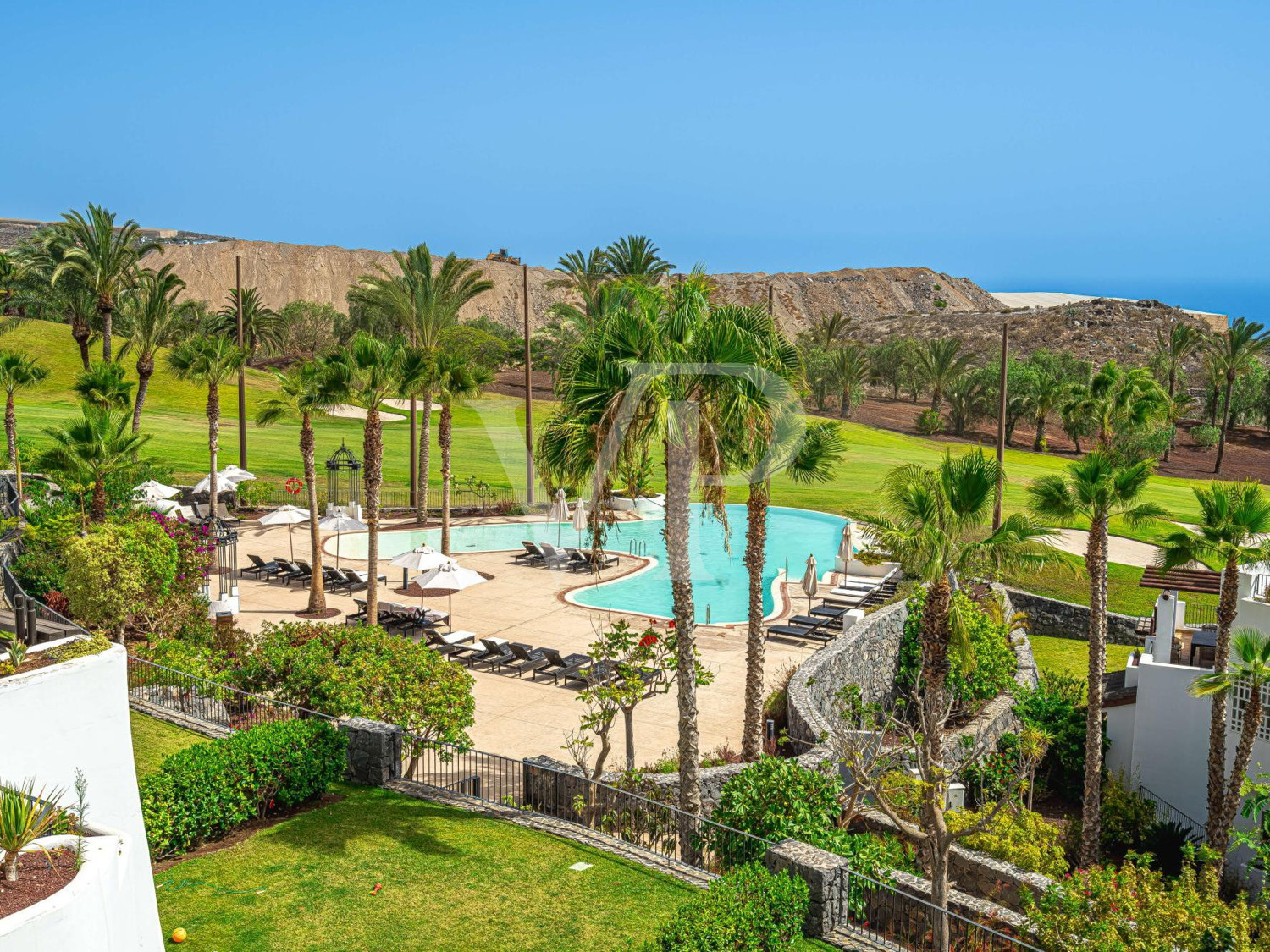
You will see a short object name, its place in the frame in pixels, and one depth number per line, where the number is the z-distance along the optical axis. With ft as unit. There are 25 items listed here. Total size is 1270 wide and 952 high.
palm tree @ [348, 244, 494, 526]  111.86
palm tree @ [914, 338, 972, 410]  271.90
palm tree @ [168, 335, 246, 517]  106.32
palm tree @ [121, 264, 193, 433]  132.98
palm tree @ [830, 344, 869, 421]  271.69
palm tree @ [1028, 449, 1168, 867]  54.90
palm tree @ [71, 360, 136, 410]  112.98
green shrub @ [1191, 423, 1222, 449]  259.19
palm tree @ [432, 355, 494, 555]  93.25
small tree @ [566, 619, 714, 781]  48.88
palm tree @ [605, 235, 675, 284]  150.00
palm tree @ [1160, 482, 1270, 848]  57.11
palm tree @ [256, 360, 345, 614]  76.13
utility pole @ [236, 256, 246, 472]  138.62
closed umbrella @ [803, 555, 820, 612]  96.94
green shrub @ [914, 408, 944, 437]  262.06
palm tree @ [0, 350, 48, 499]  112.98
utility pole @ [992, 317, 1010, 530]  110.63
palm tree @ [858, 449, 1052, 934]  44.75
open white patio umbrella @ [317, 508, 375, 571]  96.33
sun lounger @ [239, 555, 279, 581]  98.22
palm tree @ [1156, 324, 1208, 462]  238.68
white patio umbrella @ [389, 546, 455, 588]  79.82
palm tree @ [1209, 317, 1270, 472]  223.92
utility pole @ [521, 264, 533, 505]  136.26
